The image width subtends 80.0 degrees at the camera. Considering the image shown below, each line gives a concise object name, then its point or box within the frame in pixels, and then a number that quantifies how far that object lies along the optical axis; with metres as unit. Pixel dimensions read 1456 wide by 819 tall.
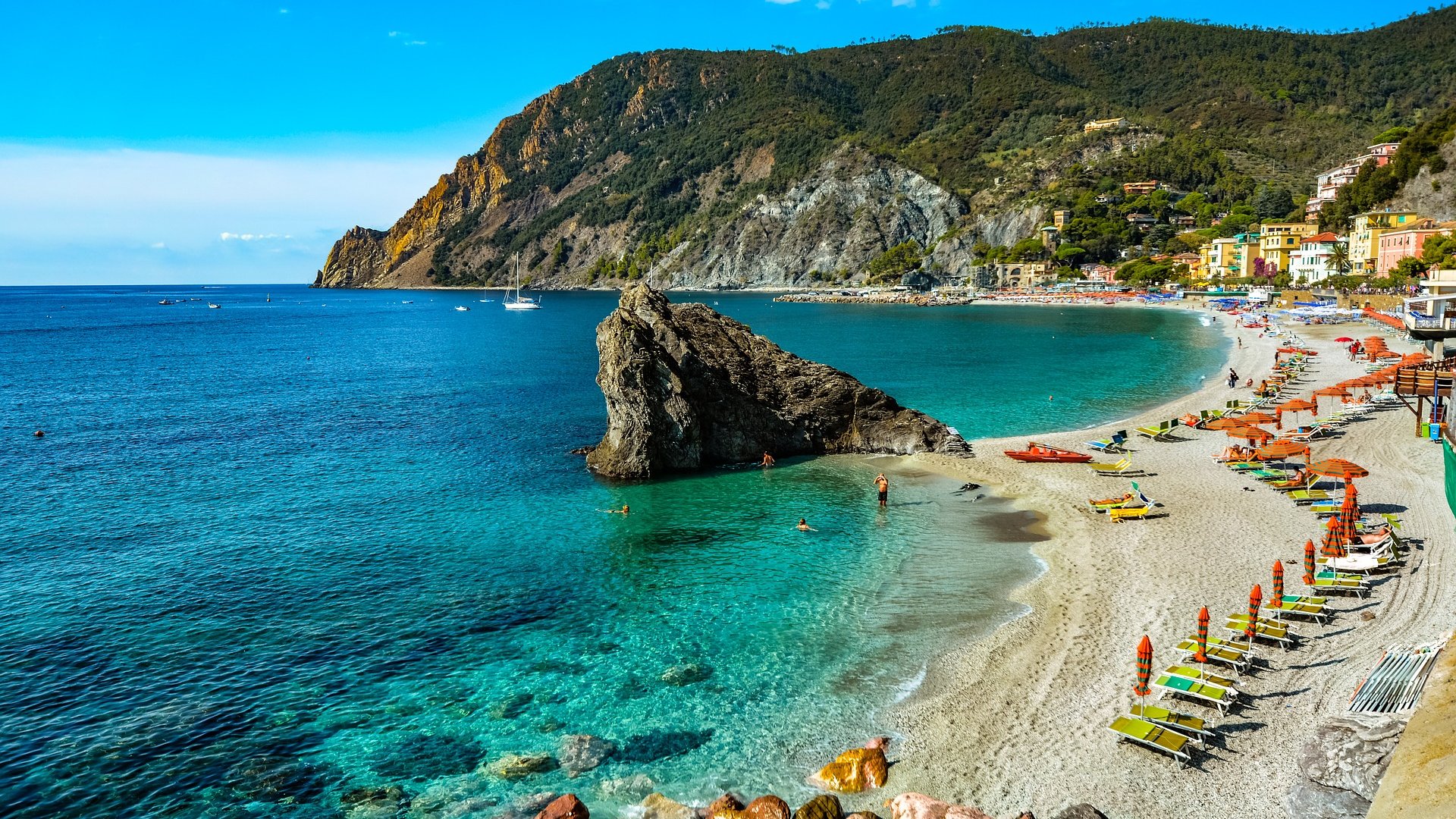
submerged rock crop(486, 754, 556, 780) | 14.30
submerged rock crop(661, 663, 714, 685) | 17.55
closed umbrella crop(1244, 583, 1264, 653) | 17.09
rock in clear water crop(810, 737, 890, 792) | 13.73
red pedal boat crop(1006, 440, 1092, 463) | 34.72
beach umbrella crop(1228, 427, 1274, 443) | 33.34
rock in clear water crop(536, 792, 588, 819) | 12.61
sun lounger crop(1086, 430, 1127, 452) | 35.88
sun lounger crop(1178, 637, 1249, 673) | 16.44
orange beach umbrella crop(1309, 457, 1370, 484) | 26.59
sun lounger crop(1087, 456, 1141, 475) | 32.72
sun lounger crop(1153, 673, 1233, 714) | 15.12
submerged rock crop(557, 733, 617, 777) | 14.51
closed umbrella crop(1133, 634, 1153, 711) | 14.88
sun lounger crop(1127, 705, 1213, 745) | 14.38
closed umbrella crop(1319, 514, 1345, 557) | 21.66
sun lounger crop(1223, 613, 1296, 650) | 17.42
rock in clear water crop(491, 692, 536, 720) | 16.31
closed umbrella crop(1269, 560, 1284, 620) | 18.17
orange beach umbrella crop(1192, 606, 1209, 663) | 16.61
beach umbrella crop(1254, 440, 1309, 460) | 30.77
